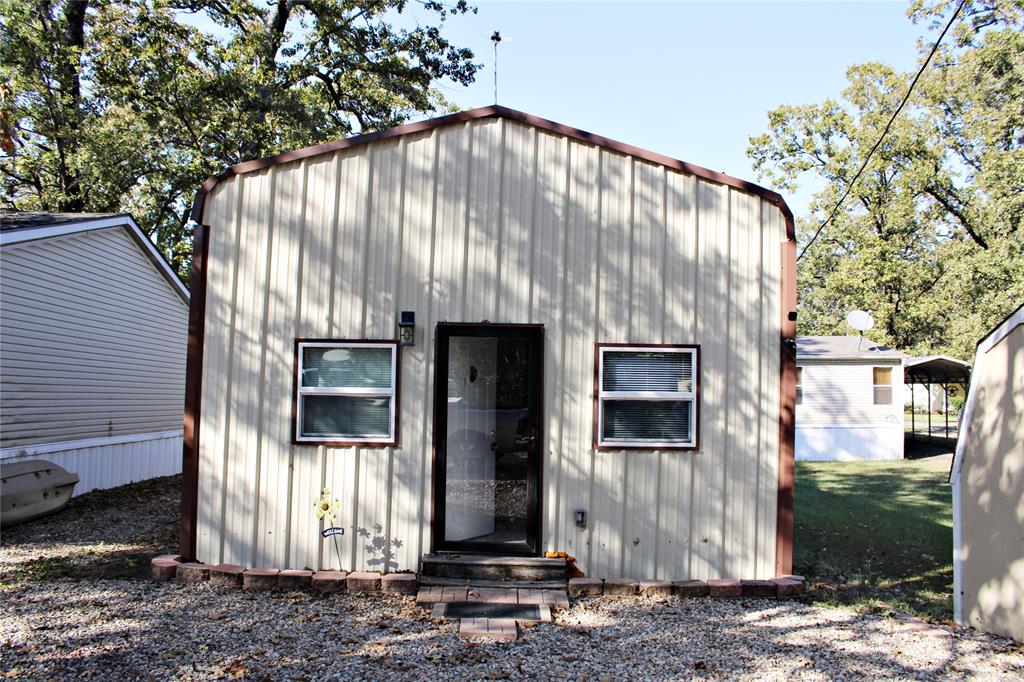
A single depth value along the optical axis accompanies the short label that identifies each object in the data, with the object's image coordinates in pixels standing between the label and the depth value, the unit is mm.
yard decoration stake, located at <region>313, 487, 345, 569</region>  6145
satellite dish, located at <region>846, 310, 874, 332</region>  19125
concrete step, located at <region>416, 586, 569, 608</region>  5676
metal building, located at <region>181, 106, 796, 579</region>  6223
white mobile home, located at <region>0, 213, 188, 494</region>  9562
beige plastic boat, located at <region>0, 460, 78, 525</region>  8367
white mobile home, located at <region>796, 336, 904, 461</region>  18109
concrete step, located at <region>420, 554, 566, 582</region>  6062
